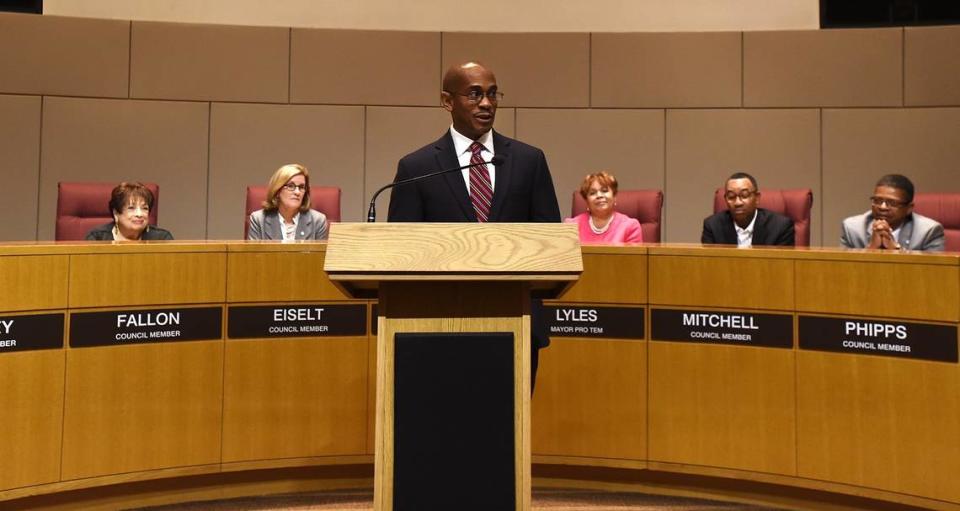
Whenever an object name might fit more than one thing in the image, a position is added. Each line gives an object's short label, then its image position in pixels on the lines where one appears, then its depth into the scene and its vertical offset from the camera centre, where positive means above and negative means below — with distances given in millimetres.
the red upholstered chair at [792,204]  4691 +469
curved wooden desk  2820 -384
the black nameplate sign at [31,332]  2791 -194
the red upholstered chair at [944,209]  4426 +428
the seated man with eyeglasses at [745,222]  4270 +334
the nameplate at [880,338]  2754 -162
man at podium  2529 +333
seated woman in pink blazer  4336 +346
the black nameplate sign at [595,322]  3328 -147
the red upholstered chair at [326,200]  4812 +450
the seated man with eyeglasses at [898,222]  3801 +311
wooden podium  2051 -273
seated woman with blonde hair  4316 +336
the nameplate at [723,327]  3100 -152
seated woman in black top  3834 +284
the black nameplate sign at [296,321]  3236 -162
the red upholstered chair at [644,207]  4793 +447
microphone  2176 +194
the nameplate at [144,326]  2953 -180
